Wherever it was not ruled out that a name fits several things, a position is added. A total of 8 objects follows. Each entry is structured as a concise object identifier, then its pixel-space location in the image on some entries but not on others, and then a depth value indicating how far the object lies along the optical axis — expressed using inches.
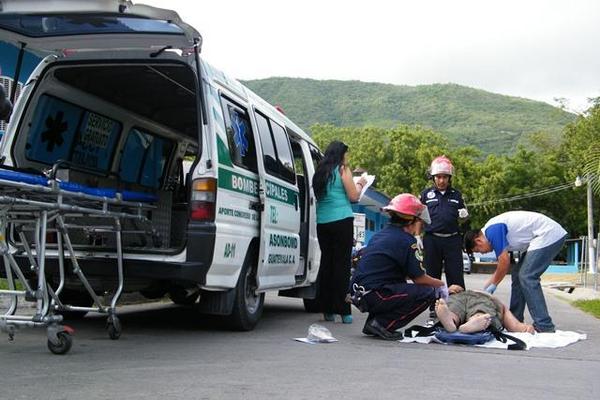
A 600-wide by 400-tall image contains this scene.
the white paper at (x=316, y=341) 253.9
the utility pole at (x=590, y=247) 1058.7
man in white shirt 293.0
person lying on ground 260.4
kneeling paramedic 260.8
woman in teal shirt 311.0
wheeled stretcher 195.3
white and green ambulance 231.1
